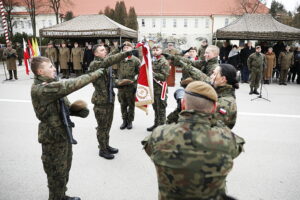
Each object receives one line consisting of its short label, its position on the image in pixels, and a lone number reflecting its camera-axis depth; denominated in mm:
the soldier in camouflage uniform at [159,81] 5418
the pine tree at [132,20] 40812
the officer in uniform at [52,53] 14414
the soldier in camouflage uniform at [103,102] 4160
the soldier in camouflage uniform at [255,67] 9914
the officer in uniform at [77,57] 14070
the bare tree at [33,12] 32066
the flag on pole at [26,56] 13595
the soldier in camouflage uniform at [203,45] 10984
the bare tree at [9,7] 34156
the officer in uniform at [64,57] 14188
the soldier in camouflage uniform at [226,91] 2404
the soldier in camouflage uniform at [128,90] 5637
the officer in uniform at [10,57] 12523
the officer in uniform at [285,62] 12031
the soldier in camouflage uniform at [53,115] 2440
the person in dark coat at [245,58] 13031
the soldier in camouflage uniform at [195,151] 1531
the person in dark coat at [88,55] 13756
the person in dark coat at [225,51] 14219
